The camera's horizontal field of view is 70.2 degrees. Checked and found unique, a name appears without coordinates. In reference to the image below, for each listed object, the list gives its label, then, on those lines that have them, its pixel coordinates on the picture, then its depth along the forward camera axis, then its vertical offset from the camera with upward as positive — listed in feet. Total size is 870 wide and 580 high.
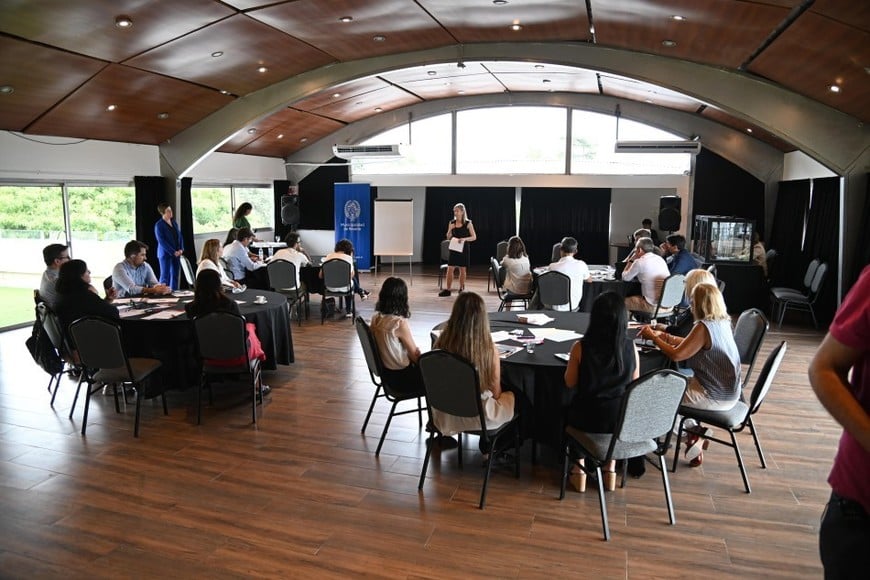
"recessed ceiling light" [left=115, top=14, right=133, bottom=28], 19.04 +5.89
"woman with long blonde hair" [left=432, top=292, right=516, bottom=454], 11.16 -2.43
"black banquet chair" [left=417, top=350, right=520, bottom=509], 10.69 -3.05
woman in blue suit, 30.98 -1.71
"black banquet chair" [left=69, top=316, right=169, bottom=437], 13.80 -3.36
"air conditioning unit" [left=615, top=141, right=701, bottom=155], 37.37 +4.39
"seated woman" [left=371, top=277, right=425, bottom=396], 13.12 -2.63
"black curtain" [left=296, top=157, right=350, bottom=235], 48.16 +1.32
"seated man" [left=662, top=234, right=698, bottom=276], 24.75 -1.52
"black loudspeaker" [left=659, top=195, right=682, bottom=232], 38.60 +0.20
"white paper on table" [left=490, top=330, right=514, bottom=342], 14.00 -2.71
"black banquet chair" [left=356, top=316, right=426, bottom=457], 13.15 -3.24
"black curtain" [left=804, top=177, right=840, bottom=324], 28.27 -0.54
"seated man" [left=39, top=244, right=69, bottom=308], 17.48 -1.70
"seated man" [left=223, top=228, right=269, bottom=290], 26.61 -1.95
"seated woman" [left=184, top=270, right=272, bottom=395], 15.12 -2.12
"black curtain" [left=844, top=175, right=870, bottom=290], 24.67 -1.03
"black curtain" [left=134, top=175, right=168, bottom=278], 33.50 +0.32
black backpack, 16.71 -3.87
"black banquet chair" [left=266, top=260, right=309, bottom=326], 25.88 -2.71
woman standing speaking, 34.53 -1.26
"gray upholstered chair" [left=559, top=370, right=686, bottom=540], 9.80 -3.38
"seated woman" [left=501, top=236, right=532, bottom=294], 26.25 -2.19
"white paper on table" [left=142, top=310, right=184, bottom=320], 16.25 -2.75
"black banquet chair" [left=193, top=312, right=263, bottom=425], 14.61 -3.21
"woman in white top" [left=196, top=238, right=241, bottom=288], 20.90 -1.46
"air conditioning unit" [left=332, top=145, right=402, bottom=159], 41.69 +4.42
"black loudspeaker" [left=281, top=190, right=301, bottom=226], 46.41 +0.02
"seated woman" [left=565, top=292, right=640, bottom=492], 10.18 -2.49
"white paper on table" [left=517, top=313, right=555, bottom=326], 15.72 -2.60
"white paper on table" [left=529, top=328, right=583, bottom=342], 14.08 -2.69
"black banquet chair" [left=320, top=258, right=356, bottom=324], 26.43 -2.73
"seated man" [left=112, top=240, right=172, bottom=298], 19.74 -2.11
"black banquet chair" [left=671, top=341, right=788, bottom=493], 11.43 -3.66
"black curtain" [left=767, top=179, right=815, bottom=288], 32.99 -0.65
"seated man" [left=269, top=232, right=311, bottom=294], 26.96 -1.77
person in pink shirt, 4.21 -1.28
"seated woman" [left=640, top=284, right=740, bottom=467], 11.67 -2.54
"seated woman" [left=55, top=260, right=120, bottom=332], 15.26 -2.20
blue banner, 42.04 -0.10
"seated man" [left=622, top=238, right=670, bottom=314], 23.09 -2.15
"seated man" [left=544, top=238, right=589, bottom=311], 23.36 -2.01
